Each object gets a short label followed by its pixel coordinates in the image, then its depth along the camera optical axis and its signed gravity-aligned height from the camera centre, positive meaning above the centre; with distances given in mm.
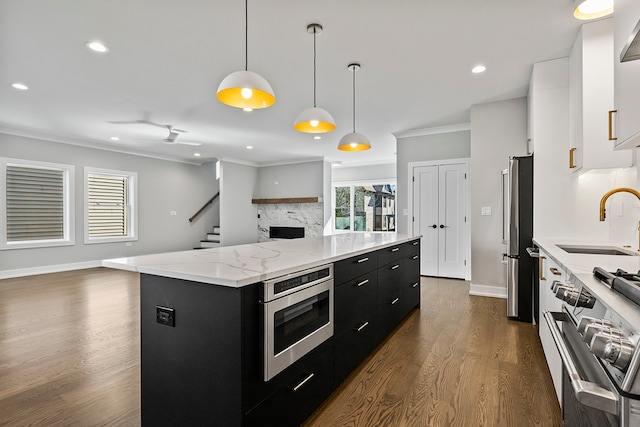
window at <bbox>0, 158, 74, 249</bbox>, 5719 +171
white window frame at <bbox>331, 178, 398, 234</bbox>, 9223 +664
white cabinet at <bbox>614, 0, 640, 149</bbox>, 1287 +538
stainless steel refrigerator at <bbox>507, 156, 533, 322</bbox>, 3338 -232
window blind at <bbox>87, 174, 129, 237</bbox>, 6891 +164
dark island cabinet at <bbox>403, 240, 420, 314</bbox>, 3388 -696
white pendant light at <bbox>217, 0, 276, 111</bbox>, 1920 +756
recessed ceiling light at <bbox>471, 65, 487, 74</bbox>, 3316 +1475
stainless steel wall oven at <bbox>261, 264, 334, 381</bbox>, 1411 -503
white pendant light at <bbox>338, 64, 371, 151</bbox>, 3317 +723
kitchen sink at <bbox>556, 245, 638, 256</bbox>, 2296 -273
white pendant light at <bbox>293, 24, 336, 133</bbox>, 2621 +749
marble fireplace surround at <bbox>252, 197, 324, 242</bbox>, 8750 -55
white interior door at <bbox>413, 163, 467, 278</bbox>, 5430 -73
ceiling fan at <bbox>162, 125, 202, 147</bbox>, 5494 +1308
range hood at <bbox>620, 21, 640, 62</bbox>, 1016 +548
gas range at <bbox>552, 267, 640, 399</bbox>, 666 -274
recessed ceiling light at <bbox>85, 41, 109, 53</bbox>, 2812 +1458
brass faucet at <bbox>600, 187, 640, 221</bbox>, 1992 +101
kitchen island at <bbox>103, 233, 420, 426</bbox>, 1345 -585
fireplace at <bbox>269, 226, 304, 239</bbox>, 9008 -545
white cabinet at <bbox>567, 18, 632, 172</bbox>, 2525 +903
